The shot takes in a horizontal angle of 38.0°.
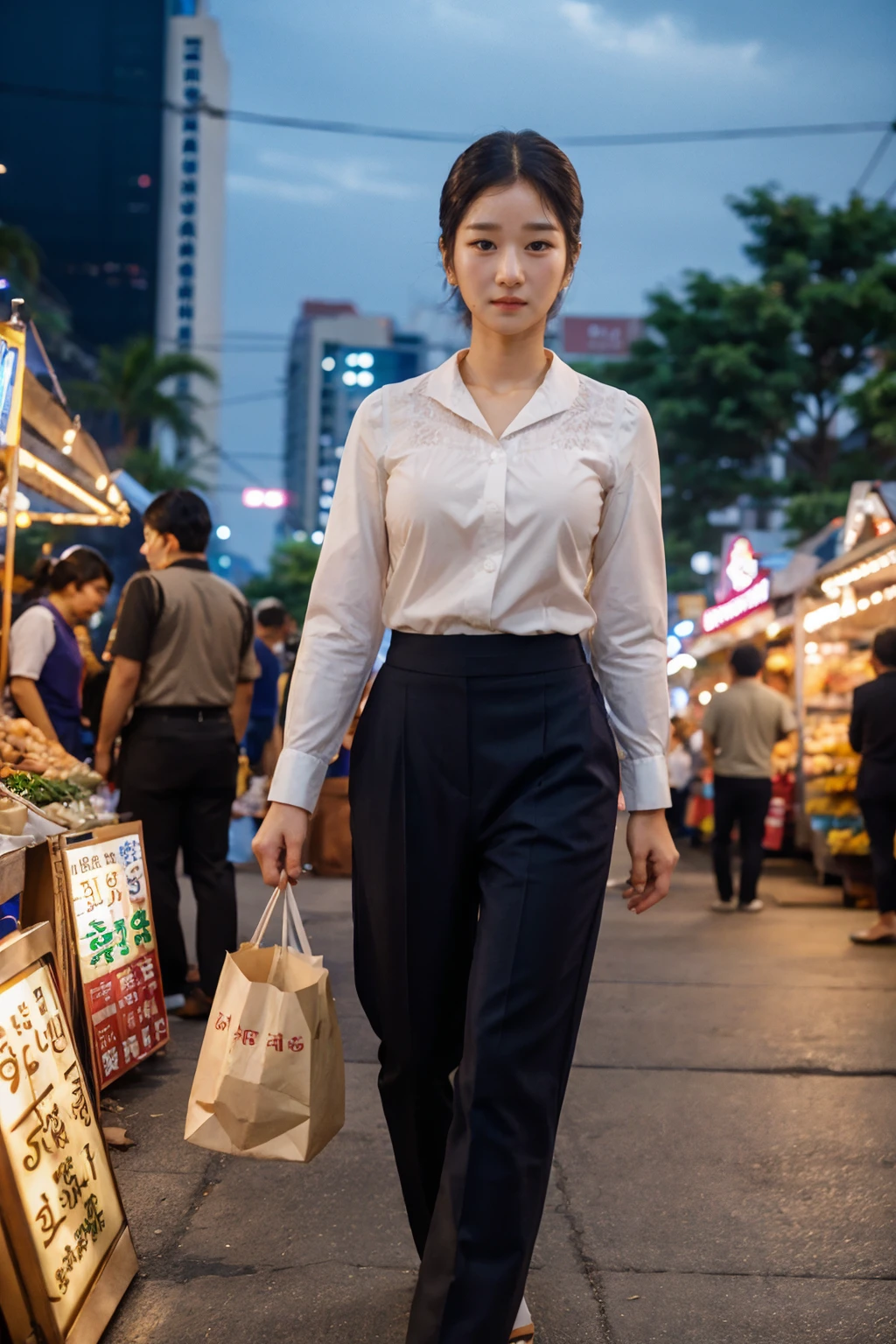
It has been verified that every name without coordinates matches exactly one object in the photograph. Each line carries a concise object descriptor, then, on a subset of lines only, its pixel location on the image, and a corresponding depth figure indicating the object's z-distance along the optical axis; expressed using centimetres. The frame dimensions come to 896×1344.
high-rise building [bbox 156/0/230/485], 8438
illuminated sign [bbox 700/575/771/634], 1393
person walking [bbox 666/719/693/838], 1636
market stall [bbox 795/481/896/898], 1004
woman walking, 212
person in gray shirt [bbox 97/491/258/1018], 493
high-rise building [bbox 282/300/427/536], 10512
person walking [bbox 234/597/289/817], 933
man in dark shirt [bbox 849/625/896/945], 783
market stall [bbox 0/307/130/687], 492
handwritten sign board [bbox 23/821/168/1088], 379
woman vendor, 576
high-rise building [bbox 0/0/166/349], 7200
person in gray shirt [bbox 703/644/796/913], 947
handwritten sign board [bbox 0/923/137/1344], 219
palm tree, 3278
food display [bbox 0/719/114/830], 414
